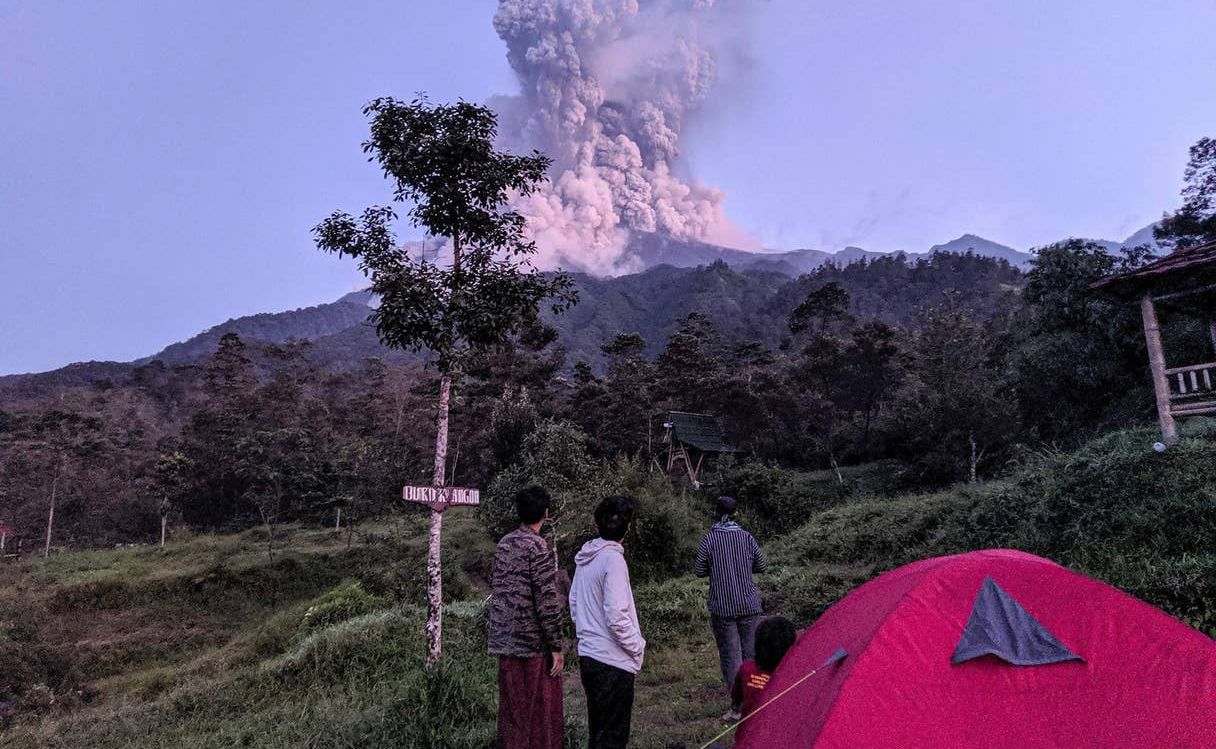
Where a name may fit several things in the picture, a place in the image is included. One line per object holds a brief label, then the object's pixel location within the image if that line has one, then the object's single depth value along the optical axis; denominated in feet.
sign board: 22.07
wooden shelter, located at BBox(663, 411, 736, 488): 98.94
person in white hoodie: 11.90
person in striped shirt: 17.64
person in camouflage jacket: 12.71
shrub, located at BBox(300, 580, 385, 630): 45.78
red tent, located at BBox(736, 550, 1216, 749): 10.30
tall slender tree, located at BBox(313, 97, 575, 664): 24.18
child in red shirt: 13.38
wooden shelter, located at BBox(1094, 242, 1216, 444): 34.94
